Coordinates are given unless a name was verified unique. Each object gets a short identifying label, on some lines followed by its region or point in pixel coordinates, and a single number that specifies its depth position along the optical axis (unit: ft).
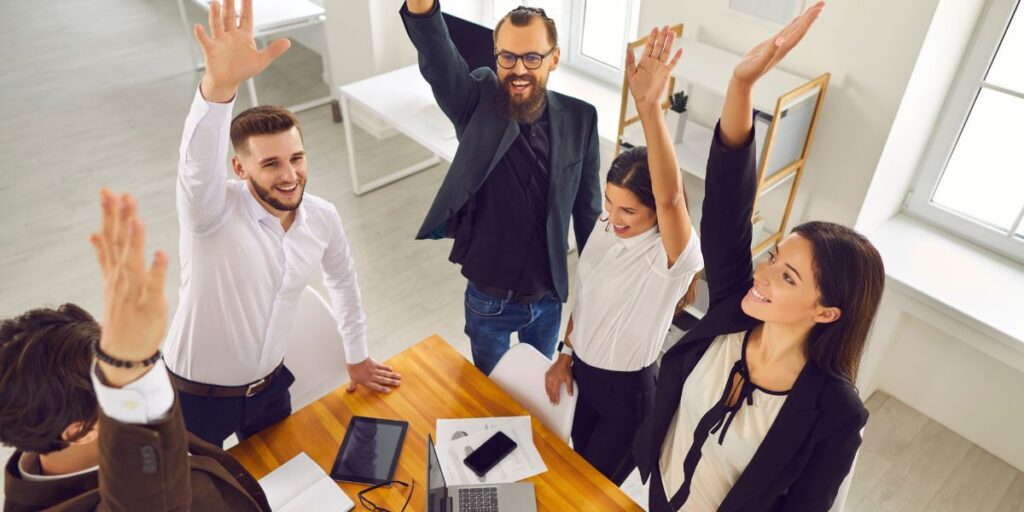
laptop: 6.13
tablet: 6.34
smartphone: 6.42
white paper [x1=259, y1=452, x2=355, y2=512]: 6.10
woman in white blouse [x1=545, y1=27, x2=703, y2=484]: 5.73
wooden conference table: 6.28
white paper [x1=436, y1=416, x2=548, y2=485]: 6.41
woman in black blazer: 4.71
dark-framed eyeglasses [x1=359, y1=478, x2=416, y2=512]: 6.11
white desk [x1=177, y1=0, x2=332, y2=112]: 15.43
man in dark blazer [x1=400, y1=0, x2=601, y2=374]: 6.93
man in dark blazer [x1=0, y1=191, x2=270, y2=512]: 3.16
